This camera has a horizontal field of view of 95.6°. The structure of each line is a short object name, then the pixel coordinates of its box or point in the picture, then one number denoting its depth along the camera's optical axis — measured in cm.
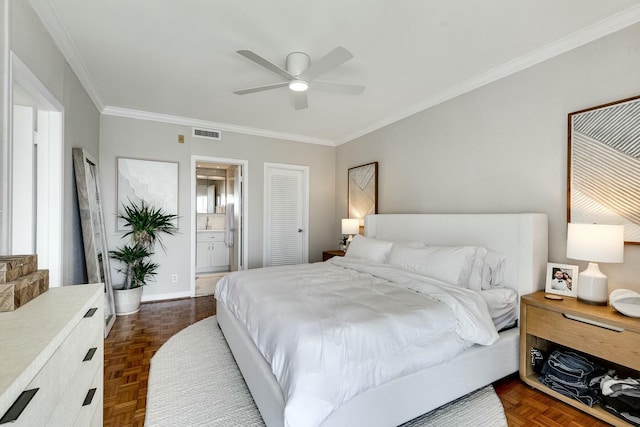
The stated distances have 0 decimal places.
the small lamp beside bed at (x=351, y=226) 450
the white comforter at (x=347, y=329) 141
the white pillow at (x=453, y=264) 246
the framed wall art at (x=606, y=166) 199
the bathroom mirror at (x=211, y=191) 682
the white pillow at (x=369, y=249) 331
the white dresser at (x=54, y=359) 61
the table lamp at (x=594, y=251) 184
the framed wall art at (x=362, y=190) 443
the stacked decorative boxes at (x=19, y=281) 94
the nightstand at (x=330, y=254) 464
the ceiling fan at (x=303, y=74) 216
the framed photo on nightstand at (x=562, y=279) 221
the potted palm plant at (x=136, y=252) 366
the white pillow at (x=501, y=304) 226
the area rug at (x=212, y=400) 180
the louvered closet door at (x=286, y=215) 494
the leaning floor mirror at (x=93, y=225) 282
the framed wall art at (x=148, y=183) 393
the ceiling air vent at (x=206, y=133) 434
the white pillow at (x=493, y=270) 255
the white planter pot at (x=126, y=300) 360
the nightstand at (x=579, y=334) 173
